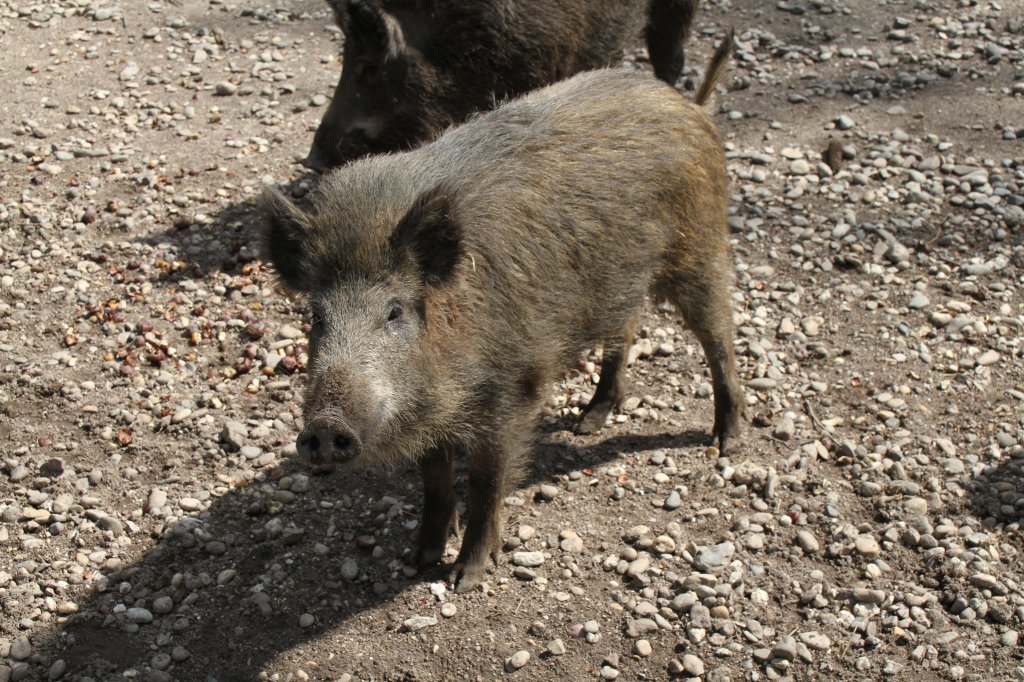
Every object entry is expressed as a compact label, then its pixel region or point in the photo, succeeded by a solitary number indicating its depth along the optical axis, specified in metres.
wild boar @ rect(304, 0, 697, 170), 6.12
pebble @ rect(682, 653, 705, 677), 4.02
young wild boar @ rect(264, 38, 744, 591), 3.77
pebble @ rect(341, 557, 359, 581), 4.46
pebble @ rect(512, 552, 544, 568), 4.53
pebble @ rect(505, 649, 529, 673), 4.07
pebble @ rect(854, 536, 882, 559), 4.46
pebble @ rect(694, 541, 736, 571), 4.46
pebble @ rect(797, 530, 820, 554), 4.52
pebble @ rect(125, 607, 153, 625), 4.28
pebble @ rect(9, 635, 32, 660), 4.11
